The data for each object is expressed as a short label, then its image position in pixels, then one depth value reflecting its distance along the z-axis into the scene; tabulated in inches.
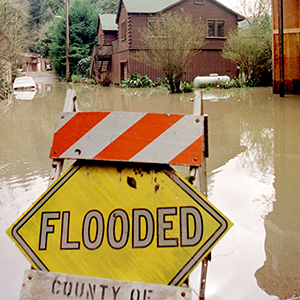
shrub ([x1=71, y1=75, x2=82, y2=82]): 1704.0
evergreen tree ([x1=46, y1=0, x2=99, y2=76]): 1830.7
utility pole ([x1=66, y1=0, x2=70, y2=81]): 1706.1
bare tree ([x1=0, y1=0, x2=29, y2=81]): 832.3
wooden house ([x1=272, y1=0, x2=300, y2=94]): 666.2
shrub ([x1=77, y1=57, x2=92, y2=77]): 1780.3
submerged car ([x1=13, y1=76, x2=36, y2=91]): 1198.0
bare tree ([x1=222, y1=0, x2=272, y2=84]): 1074.1
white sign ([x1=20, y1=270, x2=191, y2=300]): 90.7
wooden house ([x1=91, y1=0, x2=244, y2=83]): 1294.3
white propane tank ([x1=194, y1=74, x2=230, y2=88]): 1100.5
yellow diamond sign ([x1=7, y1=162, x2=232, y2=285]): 95.3
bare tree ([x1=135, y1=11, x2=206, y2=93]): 906.1
